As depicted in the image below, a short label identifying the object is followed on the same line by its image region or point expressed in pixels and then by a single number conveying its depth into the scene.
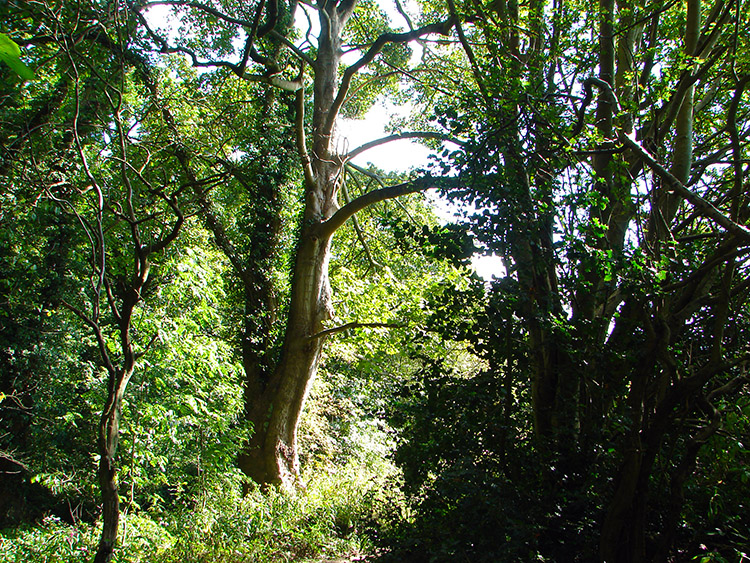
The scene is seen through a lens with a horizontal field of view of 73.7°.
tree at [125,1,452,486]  7.88
